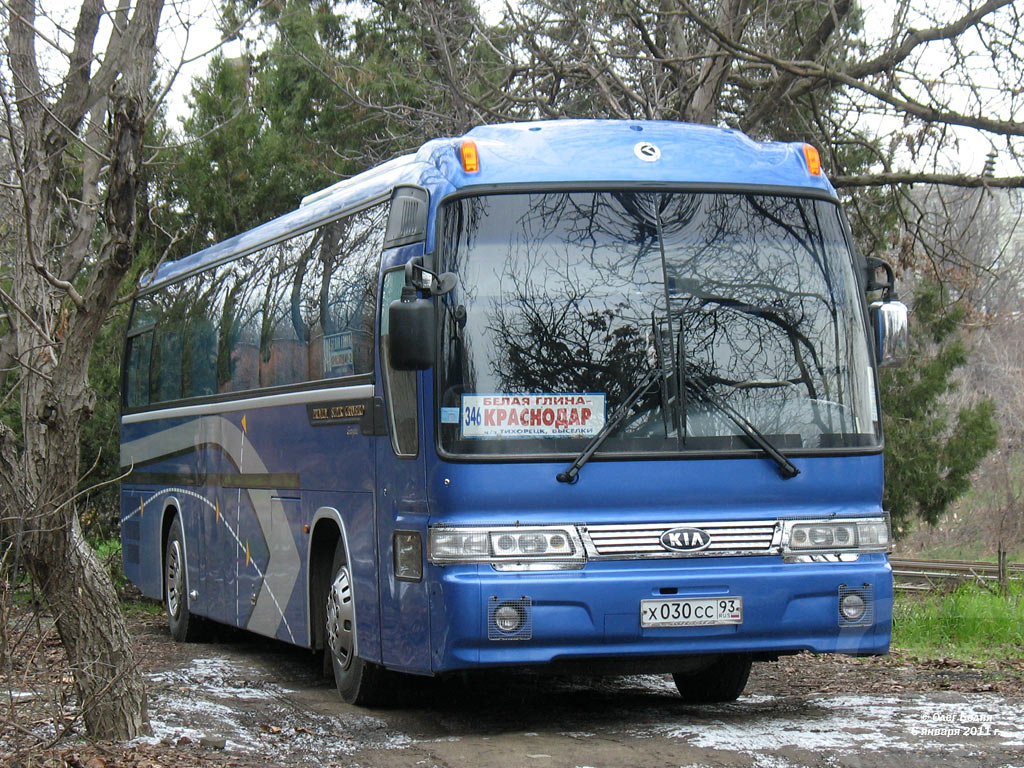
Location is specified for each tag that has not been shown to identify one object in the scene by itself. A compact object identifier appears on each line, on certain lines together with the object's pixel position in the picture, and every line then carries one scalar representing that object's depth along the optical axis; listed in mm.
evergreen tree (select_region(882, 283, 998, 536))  22703
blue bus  7660
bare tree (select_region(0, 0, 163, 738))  6598
